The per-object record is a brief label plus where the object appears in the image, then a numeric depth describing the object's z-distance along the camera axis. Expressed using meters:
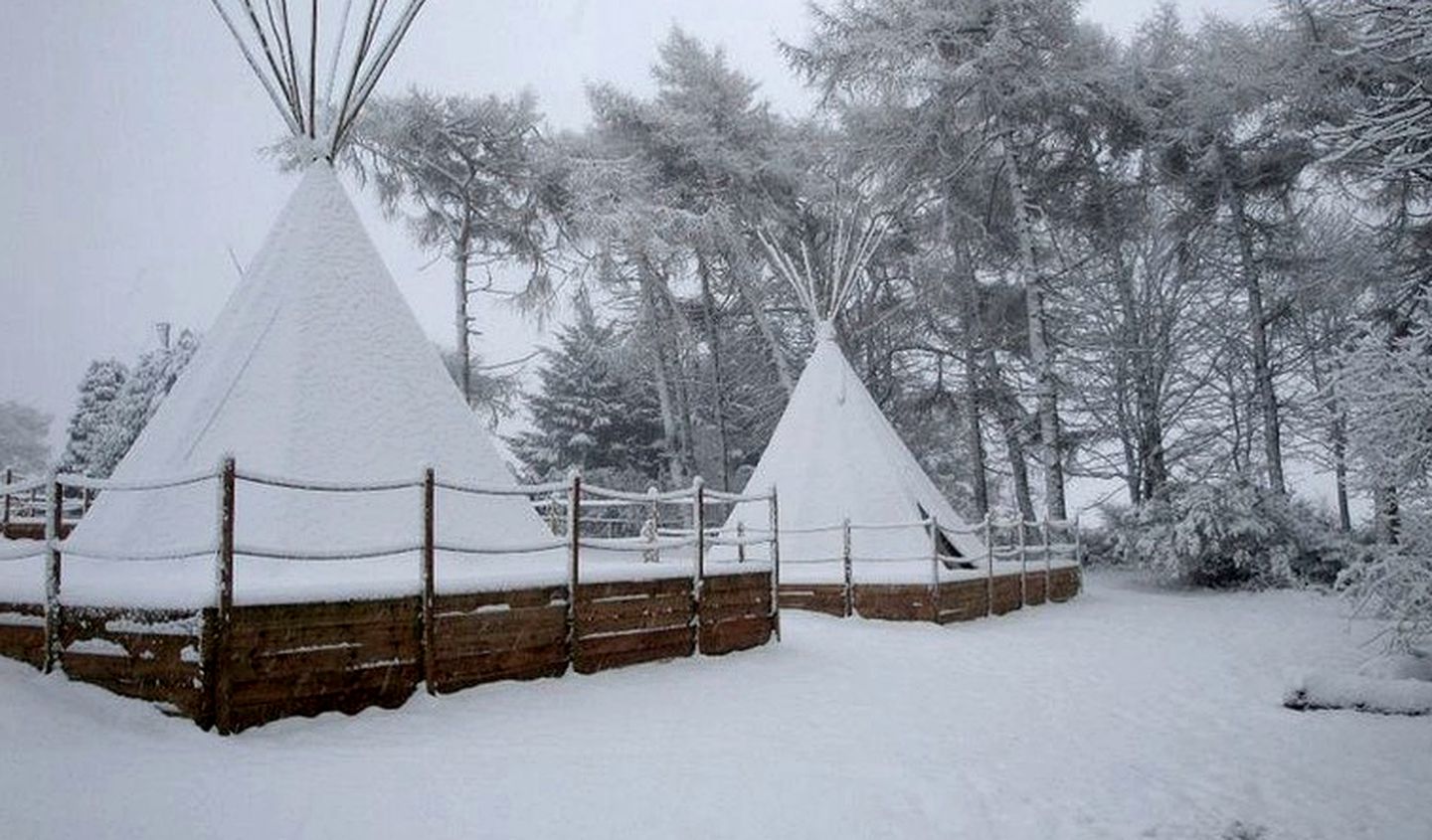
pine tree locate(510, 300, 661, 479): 27.86
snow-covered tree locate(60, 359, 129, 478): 25.25
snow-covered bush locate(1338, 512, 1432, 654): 7.24
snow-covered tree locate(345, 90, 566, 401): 19.27
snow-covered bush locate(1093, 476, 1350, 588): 16.44
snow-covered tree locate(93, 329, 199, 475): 21.50
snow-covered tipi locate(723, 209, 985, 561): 14.67
